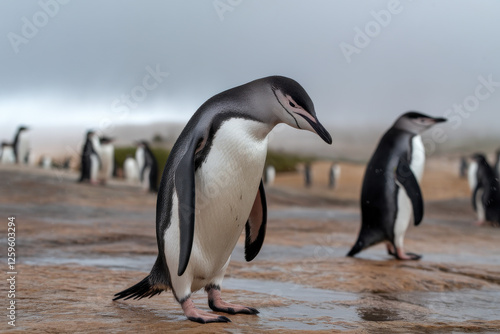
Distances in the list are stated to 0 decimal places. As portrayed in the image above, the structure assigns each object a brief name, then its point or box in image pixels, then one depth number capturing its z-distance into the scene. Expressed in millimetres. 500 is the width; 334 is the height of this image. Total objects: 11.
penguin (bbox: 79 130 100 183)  17359
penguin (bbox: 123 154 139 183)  23859
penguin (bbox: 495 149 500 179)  15573
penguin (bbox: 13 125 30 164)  23438
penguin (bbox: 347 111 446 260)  6109
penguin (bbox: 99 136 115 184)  18797
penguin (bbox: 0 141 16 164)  26203
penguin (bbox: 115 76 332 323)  2824
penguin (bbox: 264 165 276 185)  26438
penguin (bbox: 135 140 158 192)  17219
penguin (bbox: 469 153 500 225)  12422
